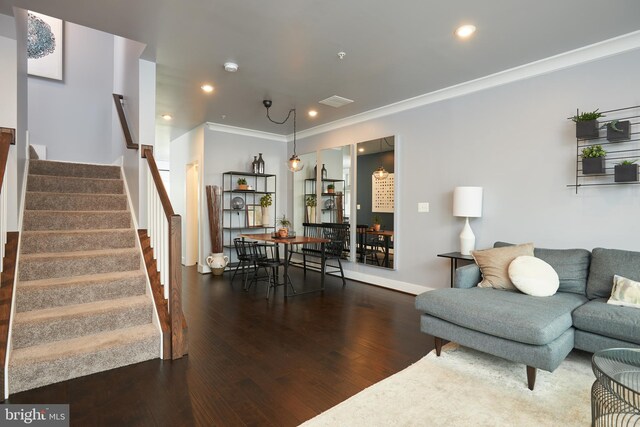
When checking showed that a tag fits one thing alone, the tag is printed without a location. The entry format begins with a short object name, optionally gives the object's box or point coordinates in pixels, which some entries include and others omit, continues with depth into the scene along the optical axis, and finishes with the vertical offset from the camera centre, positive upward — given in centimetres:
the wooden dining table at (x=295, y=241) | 446 -39
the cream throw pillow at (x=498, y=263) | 290 -45
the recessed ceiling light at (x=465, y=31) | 268 +155
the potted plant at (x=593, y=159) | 286 +49
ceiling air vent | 442 +159
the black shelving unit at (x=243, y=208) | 612 +11
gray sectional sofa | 210 -71
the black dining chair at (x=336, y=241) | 516 -44
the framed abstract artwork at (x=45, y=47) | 473 +247
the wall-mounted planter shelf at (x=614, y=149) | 278 +59
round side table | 134 -77
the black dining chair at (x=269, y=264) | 451 -71
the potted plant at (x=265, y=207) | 635 +13
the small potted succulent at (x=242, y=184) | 607 +56
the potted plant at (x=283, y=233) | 492 -30
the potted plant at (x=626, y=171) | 269 +36
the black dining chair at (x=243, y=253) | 480 -62
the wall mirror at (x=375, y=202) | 480 +17
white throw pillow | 266 -53
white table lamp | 363 +7
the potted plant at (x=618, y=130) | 277 +73
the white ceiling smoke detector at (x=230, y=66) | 341 +157
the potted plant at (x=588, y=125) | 291 +81
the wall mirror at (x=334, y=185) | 550 +52
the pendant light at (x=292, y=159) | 461 +84
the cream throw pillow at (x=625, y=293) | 235 -59
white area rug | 182 -116
